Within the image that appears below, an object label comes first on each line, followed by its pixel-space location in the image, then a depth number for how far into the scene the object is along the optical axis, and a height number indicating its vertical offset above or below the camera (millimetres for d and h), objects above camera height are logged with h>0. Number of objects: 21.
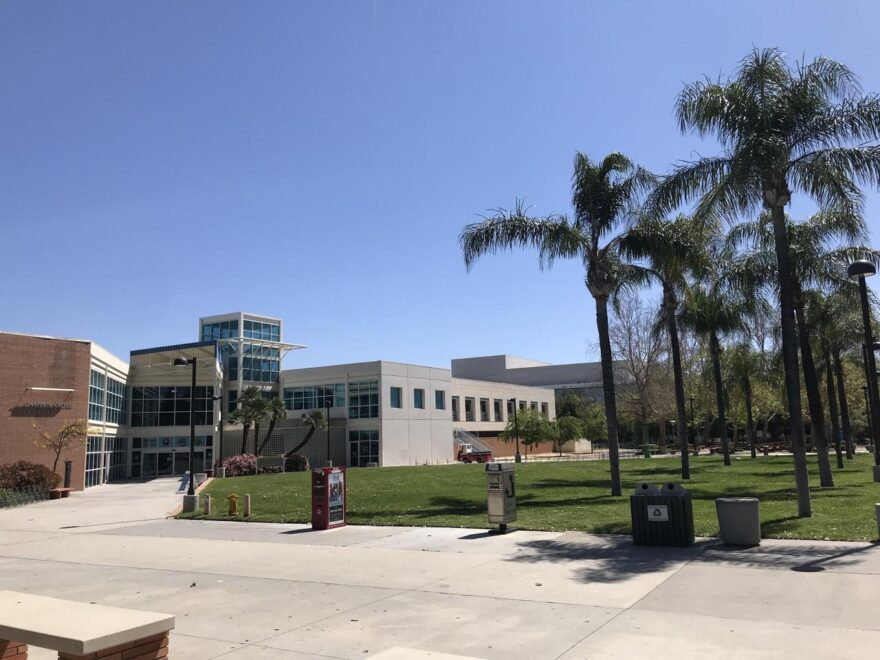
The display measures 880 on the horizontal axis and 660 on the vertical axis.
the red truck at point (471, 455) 65562 -2146
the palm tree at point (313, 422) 56250 +1231
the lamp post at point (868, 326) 13242 +2085
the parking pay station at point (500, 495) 14000 -1258
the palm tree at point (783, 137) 15164 +6268
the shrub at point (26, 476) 29484 -1275
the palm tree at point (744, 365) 43344 +3715
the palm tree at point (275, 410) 53844 +2205
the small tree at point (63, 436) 33625 +435
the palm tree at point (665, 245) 20047 +5236
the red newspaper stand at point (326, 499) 15977 -1417
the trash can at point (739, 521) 11219 -1543
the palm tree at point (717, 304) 25078 +5271
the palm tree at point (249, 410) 52531 +2203
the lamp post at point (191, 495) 21453 -1673
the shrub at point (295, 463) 53531 -1886
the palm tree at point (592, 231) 21031 +6003
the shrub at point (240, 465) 46594 -1687
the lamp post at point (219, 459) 46762 -1258
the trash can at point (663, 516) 11492 -1470
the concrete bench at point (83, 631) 4523 -1250
